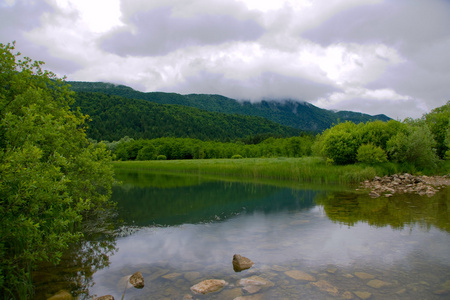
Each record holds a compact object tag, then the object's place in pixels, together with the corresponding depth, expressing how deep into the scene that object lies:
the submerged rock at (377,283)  7.38
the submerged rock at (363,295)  6.84
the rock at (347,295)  6.85
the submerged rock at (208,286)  7.23
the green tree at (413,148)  31.98
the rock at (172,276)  8.15
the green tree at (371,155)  31.65
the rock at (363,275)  7.90
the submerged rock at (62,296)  6.91
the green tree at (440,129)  40.77
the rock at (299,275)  7.92
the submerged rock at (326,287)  7.13
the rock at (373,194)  20.77
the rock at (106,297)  6.78
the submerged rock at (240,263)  8.56
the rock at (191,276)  8.09
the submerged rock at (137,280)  7.58
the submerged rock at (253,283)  7.32
